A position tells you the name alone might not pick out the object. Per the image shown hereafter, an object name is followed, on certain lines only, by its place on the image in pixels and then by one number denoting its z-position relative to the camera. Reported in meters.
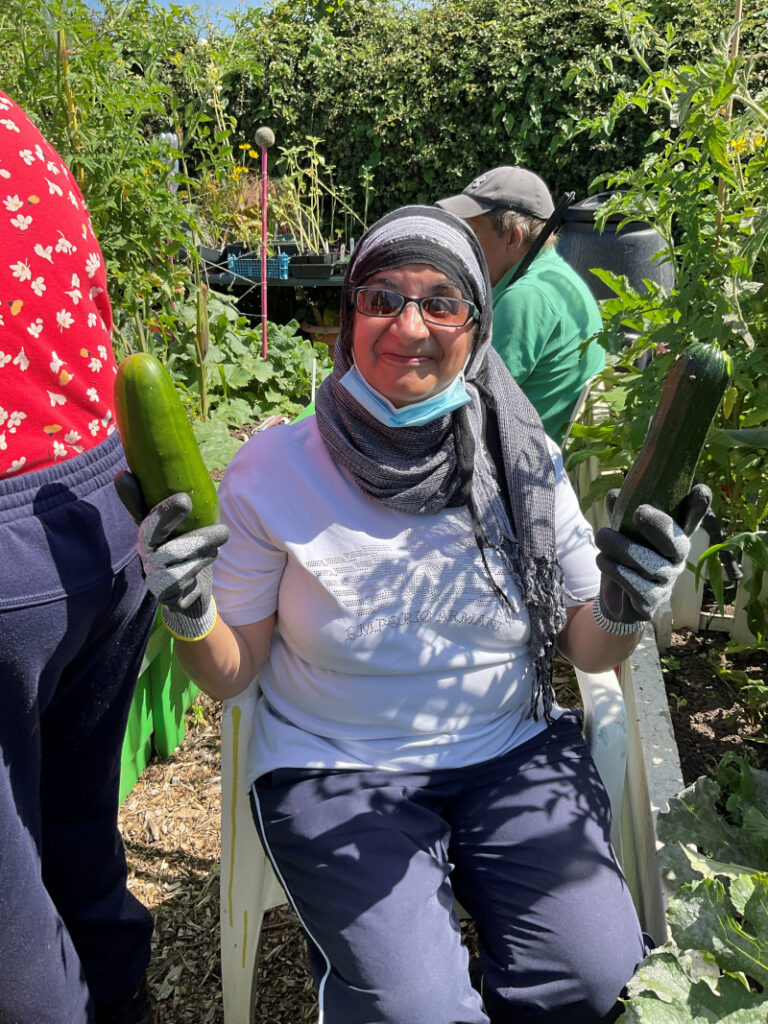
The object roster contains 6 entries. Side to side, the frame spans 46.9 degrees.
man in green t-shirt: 3.19
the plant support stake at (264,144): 4.60
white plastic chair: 1.91
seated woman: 1.67
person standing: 1.39
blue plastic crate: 7.51
